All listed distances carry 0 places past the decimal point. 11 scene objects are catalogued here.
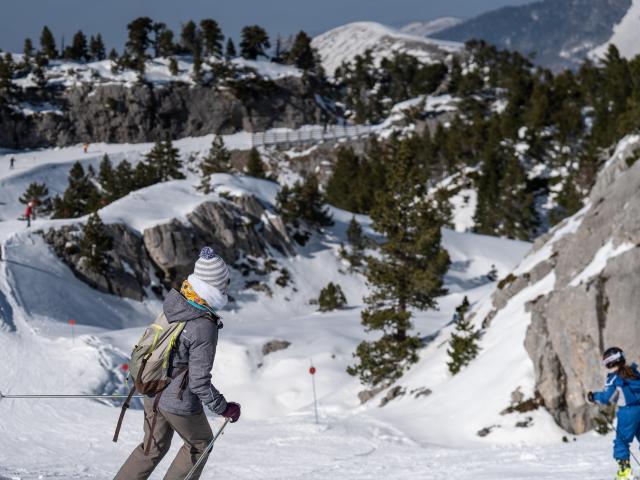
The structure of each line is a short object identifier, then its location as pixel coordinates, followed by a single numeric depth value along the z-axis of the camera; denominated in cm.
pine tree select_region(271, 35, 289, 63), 12678
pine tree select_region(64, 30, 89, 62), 10806
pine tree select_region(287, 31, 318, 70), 11750
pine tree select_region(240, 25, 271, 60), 11894
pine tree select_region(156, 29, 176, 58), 11094
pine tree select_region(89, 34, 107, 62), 11375
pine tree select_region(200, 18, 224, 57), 11019
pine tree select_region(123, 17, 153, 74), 10862
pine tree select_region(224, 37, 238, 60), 11606
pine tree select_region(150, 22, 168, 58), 11231
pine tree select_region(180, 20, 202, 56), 11688
